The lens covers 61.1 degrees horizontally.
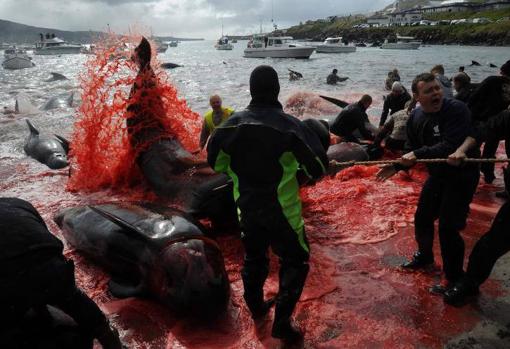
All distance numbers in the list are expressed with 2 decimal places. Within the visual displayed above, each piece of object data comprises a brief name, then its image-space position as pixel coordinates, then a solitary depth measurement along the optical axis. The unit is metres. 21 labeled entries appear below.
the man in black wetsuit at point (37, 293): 2.43
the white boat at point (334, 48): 68.19
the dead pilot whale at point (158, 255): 4.30
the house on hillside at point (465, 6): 114.30
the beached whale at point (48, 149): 10.66
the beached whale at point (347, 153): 9.41
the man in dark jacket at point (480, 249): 4.02
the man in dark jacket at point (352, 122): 10.26
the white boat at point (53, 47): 84.38
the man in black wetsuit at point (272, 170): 3.54
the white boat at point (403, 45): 73.44
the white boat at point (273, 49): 53.94
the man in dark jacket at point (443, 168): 4.15
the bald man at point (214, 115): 8.66
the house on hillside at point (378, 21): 146.18
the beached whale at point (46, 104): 19.88
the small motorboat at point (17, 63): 54.78
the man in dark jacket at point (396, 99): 10.95
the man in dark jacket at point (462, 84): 8.62
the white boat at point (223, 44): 108.15
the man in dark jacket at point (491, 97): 6.85
